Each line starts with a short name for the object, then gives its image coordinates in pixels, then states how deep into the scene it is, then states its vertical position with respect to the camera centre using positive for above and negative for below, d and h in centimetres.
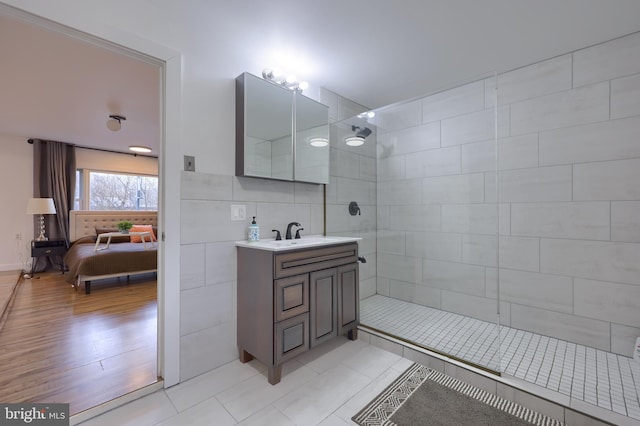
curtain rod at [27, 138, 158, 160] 494 +141
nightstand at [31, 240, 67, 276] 462 -64
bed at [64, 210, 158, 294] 365 -62
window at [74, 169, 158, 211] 566 +51
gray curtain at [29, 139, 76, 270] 499 +67
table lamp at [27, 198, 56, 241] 461 +10
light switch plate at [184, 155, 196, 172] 180 +34
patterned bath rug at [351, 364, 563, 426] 142 -113
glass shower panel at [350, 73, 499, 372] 228 -12
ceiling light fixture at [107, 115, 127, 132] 383 +134
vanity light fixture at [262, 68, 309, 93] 217 +116
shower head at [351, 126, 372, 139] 297 +94
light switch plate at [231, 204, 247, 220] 204 +1
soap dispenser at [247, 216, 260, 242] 207 -16
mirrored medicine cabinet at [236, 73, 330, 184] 203 +70
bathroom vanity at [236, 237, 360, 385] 173 -61
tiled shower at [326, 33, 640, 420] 198 -5
